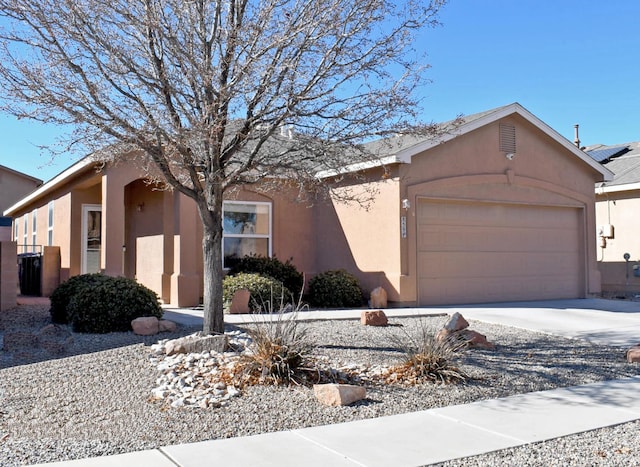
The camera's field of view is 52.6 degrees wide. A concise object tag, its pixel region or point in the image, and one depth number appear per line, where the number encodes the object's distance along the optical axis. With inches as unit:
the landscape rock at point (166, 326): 404.5
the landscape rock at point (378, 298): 583.2
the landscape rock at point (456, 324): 387.3
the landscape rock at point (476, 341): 380.9
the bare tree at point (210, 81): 314.5
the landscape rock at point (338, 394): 257.3
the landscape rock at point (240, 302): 510.6
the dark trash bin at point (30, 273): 724.0
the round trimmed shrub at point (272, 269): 597.6
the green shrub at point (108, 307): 405.7
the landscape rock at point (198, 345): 333.4
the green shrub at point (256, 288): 529.3
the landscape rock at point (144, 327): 396.8
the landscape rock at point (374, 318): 459.8
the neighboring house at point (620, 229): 784.9
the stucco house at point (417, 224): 590.2
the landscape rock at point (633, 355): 358.9
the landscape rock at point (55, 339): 361.2
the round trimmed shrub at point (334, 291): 588.4
